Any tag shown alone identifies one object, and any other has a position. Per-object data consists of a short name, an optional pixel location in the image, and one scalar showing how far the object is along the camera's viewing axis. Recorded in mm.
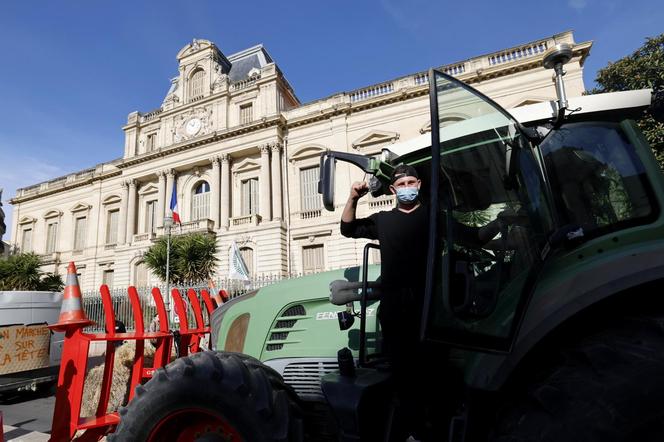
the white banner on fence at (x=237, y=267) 16906
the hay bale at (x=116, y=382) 4871
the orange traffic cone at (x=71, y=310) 2879
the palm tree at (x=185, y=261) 17688
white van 5984
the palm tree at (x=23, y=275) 20656
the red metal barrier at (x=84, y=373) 2824
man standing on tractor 1767
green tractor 1316
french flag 19172
